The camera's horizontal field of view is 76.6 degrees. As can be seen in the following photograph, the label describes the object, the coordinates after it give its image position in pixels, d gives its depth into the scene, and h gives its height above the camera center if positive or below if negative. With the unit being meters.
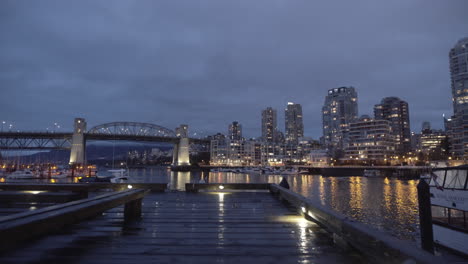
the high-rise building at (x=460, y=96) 141.62 +35.79
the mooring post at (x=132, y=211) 8.70 -1.47
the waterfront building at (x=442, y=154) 160.82 +3.15
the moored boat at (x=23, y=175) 76.03 -3.30
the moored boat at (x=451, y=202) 15.75 -2.53
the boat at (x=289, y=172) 126.93 -5.05
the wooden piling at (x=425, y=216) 11.16 -2.29
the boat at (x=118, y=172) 95.66 -3.50
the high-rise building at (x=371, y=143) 162.38 +9.42
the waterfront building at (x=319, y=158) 179.75 +1.36
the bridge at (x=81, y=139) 128.75 +11.49
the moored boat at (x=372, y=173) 111.12 -5.09
